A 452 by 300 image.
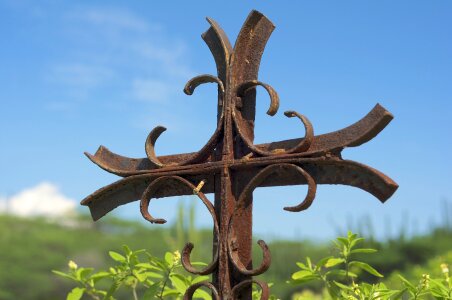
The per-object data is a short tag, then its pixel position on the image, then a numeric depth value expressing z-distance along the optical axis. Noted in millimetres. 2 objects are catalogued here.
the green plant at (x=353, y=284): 1643
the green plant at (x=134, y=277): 1812
